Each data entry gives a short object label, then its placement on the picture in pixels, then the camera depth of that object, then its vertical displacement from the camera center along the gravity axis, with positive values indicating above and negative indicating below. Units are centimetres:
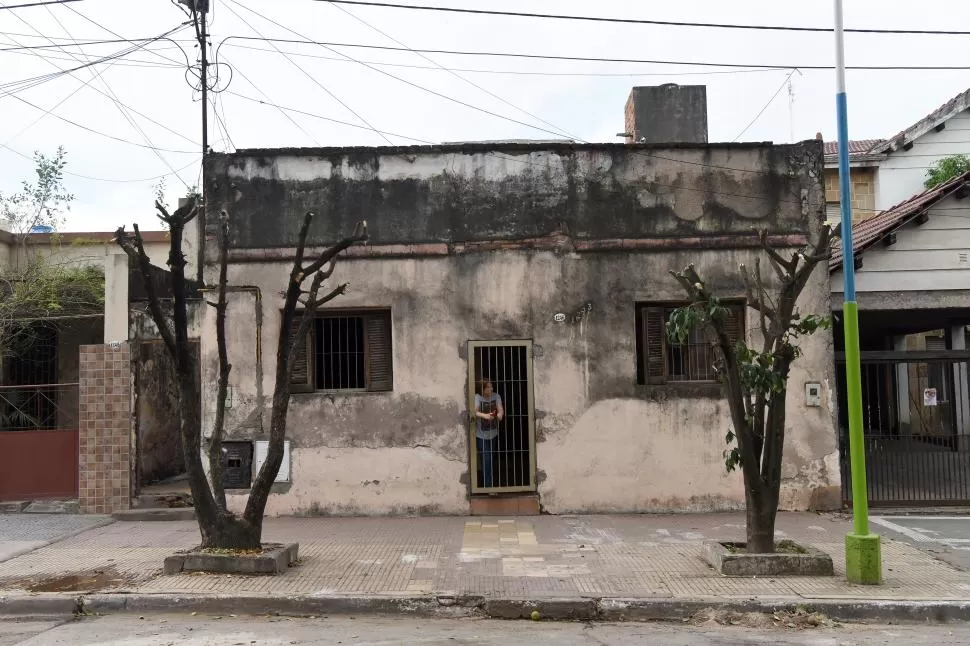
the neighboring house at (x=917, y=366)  1141 +9
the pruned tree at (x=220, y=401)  809 -15
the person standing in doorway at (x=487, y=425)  1109 -60
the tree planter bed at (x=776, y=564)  772 -177
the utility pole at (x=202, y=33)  1493 +644
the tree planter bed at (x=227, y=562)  784 -168
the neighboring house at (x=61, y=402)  1149 -20
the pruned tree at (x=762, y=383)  779 -4
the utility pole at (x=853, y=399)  738 -24
